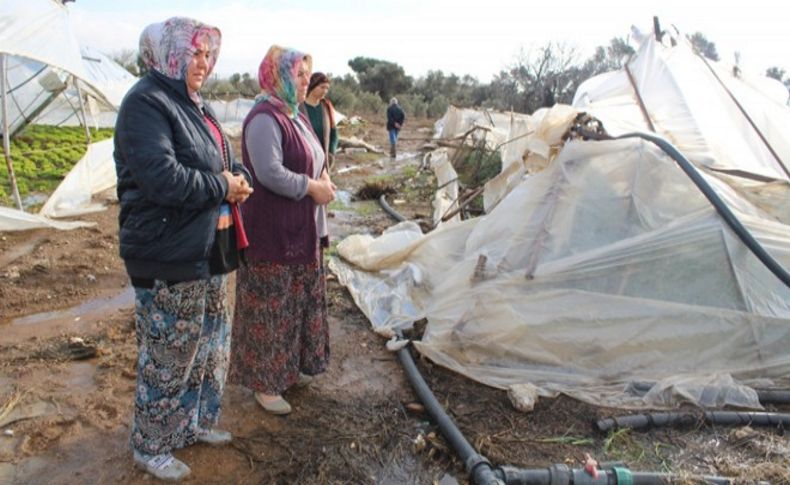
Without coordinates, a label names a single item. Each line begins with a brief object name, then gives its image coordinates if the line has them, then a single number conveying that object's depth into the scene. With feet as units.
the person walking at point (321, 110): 12.84
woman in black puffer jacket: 6.05
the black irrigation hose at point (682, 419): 8.80
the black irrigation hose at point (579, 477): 7.23
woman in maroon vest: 7.90
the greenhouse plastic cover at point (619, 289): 9.73
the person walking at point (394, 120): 43.52
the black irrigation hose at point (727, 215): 9.43
